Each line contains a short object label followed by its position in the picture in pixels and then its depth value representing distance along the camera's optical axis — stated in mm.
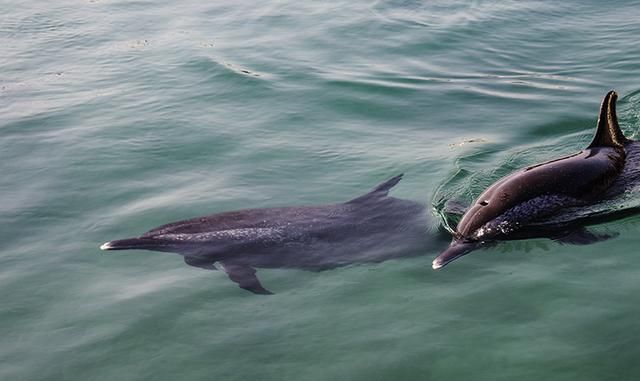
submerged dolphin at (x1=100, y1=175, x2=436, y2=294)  7168
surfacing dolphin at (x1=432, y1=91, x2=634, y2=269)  6836
